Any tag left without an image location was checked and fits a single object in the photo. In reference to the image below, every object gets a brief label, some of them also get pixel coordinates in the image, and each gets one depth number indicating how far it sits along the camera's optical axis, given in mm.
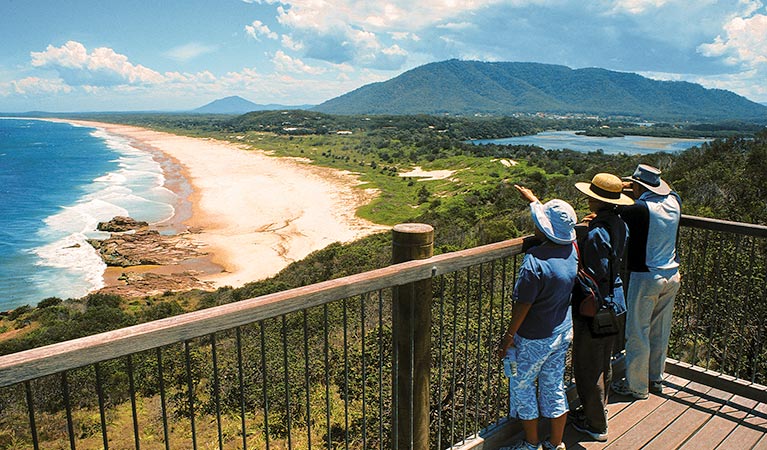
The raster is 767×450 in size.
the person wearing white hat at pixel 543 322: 2777
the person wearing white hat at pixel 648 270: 3604
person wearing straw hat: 3170
